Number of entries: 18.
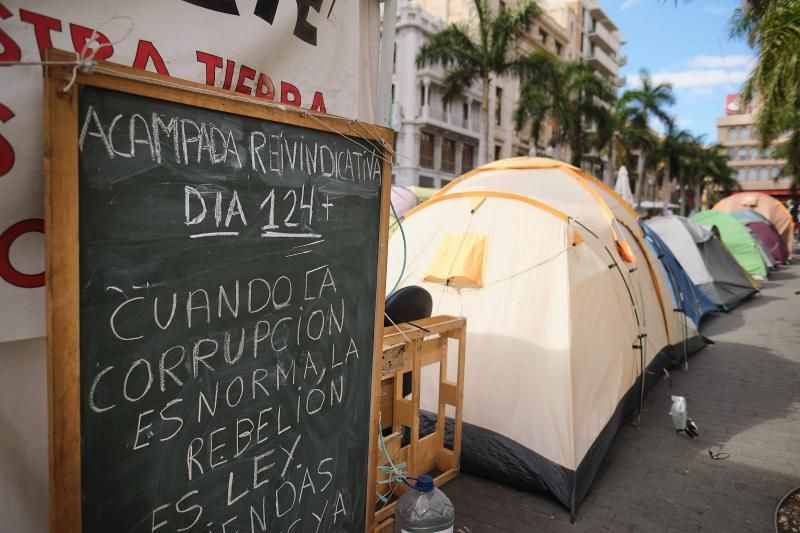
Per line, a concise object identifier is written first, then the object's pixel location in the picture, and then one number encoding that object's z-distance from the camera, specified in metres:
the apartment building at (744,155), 71.06
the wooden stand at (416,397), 2.97
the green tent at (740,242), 13.73
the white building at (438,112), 28.03
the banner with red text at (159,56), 1.44
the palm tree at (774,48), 5.58
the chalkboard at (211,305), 1.35
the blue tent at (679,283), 6.89
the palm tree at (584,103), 23.88
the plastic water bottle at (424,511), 2.49
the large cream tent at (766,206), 18.19
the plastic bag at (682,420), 4.44
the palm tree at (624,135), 28.50
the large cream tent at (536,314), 3.46
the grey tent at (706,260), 9.96
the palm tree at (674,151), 35.09
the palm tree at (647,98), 28.77
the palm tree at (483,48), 18.41
